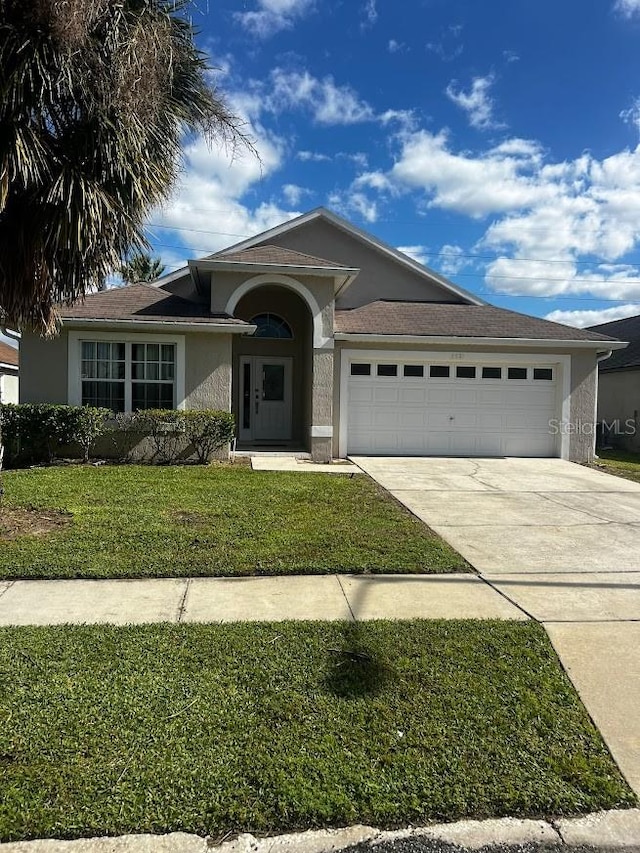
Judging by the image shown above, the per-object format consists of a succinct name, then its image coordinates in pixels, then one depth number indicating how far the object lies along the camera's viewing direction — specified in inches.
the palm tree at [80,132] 222.2
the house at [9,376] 942.4
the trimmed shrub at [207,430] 470.3
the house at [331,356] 483.2
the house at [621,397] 767.7
